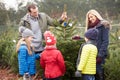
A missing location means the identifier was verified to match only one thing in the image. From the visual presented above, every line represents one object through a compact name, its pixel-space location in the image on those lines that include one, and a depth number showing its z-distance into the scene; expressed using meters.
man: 7.74
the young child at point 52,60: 7.00
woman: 7.07
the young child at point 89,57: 6.75
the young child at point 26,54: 7.36
